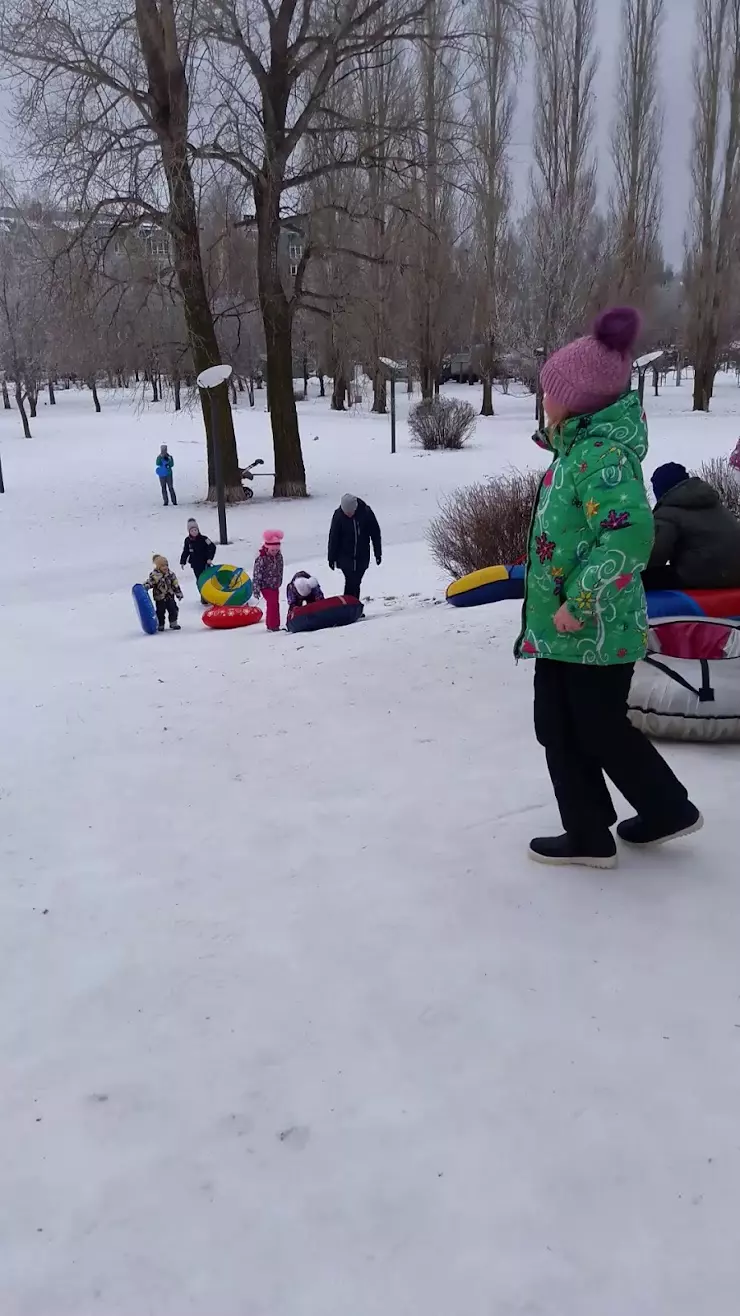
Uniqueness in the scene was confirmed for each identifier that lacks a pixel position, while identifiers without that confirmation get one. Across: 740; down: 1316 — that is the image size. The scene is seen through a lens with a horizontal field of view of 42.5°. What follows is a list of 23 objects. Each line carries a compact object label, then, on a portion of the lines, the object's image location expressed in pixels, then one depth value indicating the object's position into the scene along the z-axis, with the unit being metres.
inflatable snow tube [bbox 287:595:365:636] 8.79
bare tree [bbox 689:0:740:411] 34.62
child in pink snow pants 9.66
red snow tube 10.09
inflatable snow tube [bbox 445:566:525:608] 8.27
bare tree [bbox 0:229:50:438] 31.75
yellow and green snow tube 10.86
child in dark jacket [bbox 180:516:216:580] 11.38
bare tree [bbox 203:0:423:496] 15.87
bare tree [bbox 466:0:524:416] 33.72
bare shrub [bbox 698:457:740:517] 9.50
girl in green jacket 2.70
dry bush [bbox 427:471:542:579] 9.82
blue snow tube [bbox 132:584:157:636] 9.79
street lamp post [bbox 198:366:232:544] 14.88
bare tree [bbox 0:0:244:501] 14.80
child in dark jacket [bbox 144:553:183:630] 10.02
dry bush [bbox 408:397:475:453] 26.94
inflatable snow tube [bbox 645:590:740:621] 4.44
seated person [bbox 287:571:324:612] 9.16
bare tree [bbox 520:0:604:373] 30.83
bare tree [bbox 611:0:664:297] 35.78
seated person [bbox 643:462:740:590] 4.53
